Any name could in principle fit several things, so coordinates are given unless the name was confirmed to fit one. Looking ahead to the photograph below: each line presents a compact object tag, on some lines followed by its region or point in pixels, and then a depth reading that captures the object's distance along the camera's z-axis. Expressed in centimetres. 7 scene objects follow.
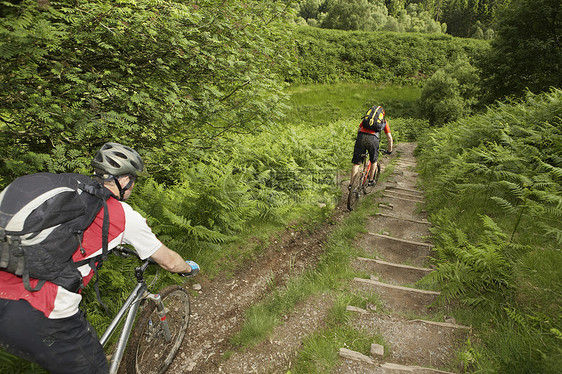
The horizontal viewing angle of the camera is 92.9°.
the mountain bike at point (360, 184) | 809
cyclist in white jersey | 191
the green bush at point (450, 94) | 2652
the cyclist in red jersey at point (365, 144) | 791
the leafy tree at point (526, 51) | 1581
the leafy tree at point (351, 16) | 5759
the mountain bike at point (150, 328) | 284
